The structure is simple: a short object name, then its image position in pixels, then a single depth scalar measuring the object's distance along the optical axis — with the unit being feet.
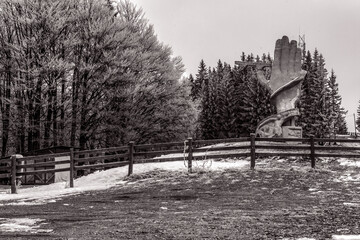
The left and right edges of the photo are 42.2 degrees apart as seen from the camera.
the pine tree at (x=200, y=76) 348.10
